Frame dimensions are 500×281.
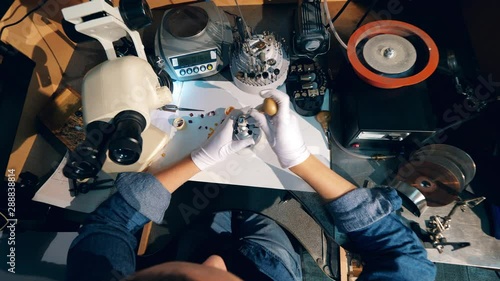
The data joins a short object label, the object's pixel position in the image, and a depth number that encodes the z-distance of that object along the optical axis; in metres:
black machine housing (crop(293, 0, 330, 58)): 1.10
